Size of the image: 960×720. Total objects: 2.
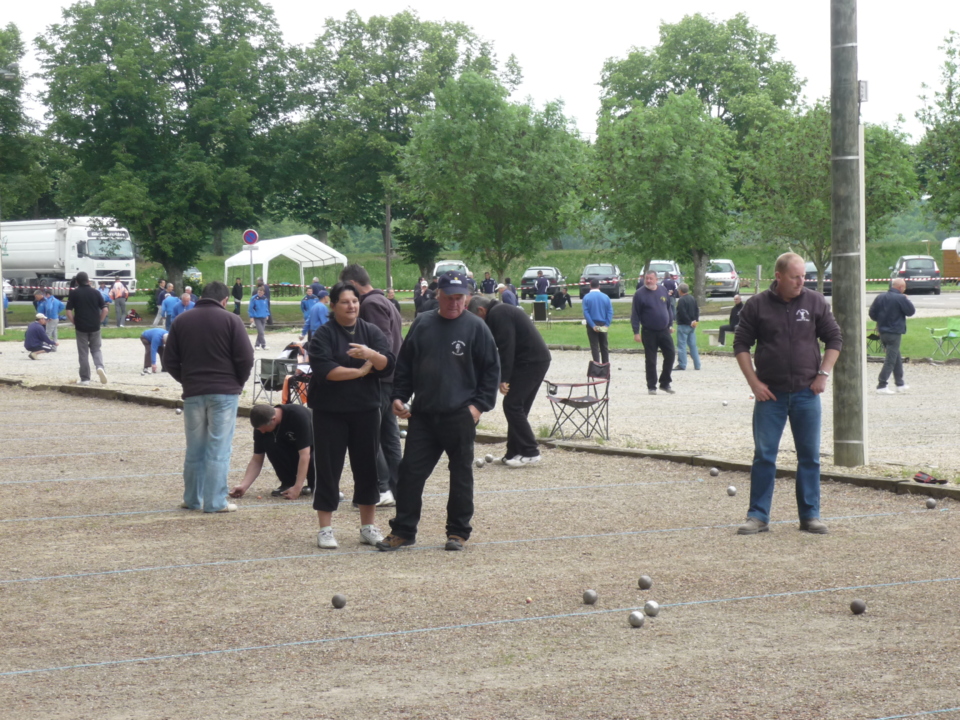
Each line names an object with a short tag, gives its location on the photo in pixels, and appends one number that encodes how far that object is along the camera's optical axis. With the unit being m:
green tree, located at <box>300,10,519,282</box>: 59.41
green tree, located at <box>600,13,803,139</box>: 65.06
